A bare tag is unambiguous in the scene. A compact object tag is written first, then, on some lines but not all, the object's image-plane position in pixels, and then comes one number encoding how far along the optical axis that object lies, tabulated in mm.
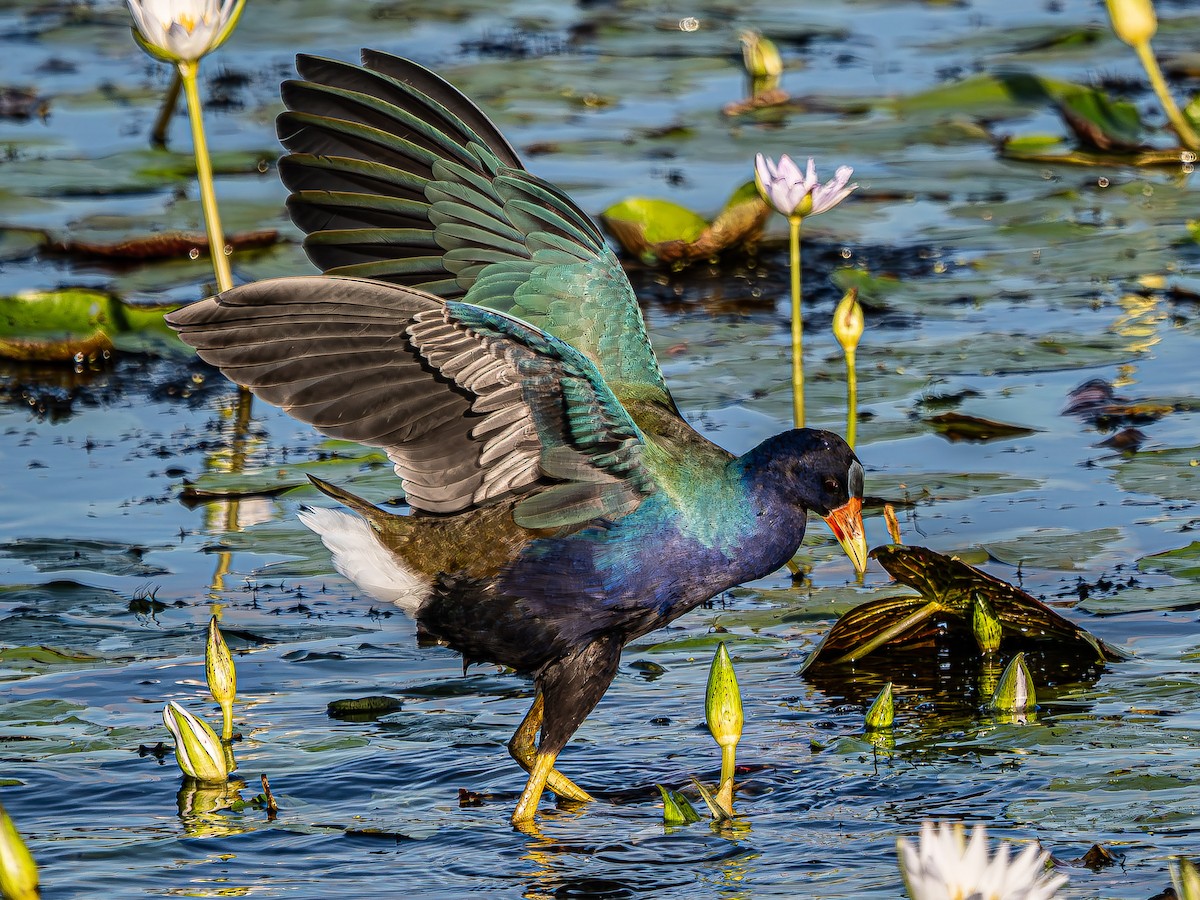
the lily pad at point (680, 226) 14750
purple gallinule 7242
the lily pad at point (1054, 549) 9711
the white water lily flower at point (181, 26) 10594
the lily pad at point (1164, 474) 10398
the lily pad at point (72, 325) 13103
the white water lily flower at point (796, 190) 9664
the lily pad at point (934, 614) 8336
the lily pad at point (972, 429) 11680
